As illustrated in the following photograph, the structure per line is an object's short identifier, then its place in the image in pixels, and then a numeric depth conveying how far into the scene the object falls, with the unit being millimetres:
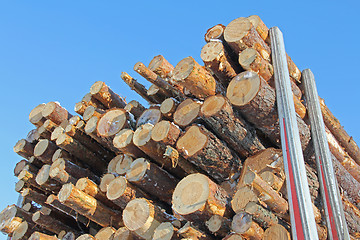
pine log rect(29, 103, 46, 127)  5666
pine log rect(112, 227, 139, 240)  3695
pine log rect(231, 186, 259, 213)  2982
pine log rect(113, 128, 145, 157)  3935
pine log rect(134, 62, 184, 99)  4695
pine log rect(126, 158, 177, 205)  3736
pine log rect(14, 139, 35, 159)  5742
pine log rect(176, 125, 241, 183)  3400
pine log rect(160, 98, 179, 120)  4044
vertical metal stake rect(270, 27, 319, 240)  2832
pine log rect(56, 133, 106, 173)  4812
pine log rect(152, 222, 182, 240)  3209
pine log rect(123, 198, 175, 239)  3379
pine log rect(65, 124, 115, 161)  4910
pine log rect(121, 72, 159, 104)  5125
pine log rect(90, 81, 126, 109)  5254
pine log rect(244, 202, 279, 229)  2857
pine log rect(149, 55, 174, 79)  4789
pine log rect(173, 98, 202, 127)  3654
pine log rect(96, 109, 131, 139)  4262
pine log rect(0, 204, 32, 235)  5086
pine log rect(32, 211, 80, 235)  4930
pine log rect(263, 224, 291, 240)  2843
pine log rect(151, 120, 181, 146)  3531
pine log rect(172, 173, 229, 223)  3018
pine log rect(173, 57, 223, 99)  3516
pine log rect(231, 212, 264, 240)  2816
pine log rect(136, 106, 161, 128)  4164
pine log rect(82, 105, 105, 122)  4783
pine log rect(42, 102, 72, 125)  5453
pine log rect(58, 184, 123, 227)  3887
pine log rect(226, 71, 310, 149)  3291
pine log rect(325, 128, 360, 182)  4223
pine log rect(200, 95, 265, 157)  3338
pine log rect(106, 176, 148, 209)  3772
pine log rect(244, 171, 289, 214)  2988
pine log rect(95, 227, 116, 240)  4039
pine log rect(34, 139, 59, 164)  5223
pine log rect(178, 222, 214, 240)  3016
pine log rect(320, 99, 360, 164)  4617
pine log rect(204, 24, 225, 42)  3754
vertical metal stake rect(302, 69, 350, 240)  3283
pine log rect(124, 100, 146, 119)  4816
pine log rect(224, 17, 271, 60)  3613
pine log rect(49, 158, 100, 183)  4684
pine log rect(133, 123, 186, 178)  3721
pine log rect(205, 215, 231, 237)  3047
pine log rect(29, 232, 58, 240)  4038
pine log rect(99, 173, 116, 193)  4238
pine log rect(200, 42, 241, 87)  3508
